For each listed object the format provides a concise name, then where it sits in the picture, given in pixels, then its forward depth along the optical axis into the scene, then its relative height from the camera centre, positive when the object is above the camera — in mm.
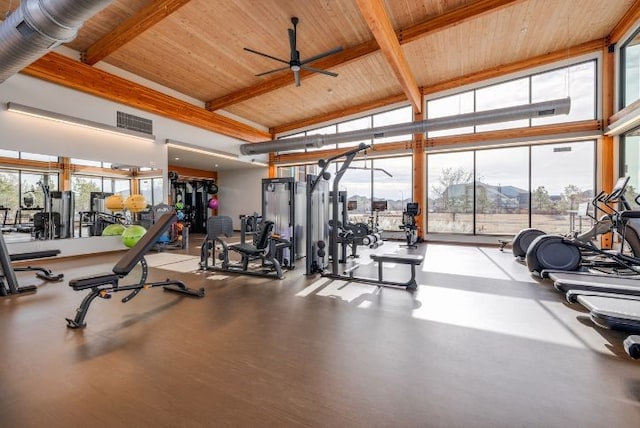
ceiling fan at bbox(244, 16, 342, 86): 4879 +2619
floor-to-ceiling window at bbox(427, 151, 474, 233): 8328 +528
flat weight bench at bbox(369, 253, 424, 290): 3735 -656
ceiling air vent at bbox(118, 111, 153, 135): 6602 +2047
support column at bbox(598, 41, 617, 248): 6586 +2214
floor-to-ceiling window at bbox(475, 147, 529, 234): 7734 +527
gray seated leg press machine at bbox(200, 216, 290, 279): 4492 -591
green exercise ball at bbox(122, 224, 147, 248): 6367 -519
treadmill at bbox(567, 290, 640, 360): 1912 -846
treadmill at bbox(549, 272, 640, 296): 3004 -815
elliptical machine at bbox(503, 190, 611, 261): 4930 -476
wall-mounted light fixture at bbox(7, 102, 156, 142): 5125 +1776
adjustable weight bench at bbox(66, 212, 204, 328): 2646 -655
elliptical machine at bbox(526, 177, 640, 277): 4008 -549
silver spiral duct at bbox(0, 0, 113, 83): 2723 +1889
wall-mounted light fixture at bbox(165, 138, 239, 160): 7598 +1733
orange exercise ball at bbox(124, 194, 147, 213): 6742 +183
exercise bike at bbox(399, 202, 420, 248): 7598 -366
